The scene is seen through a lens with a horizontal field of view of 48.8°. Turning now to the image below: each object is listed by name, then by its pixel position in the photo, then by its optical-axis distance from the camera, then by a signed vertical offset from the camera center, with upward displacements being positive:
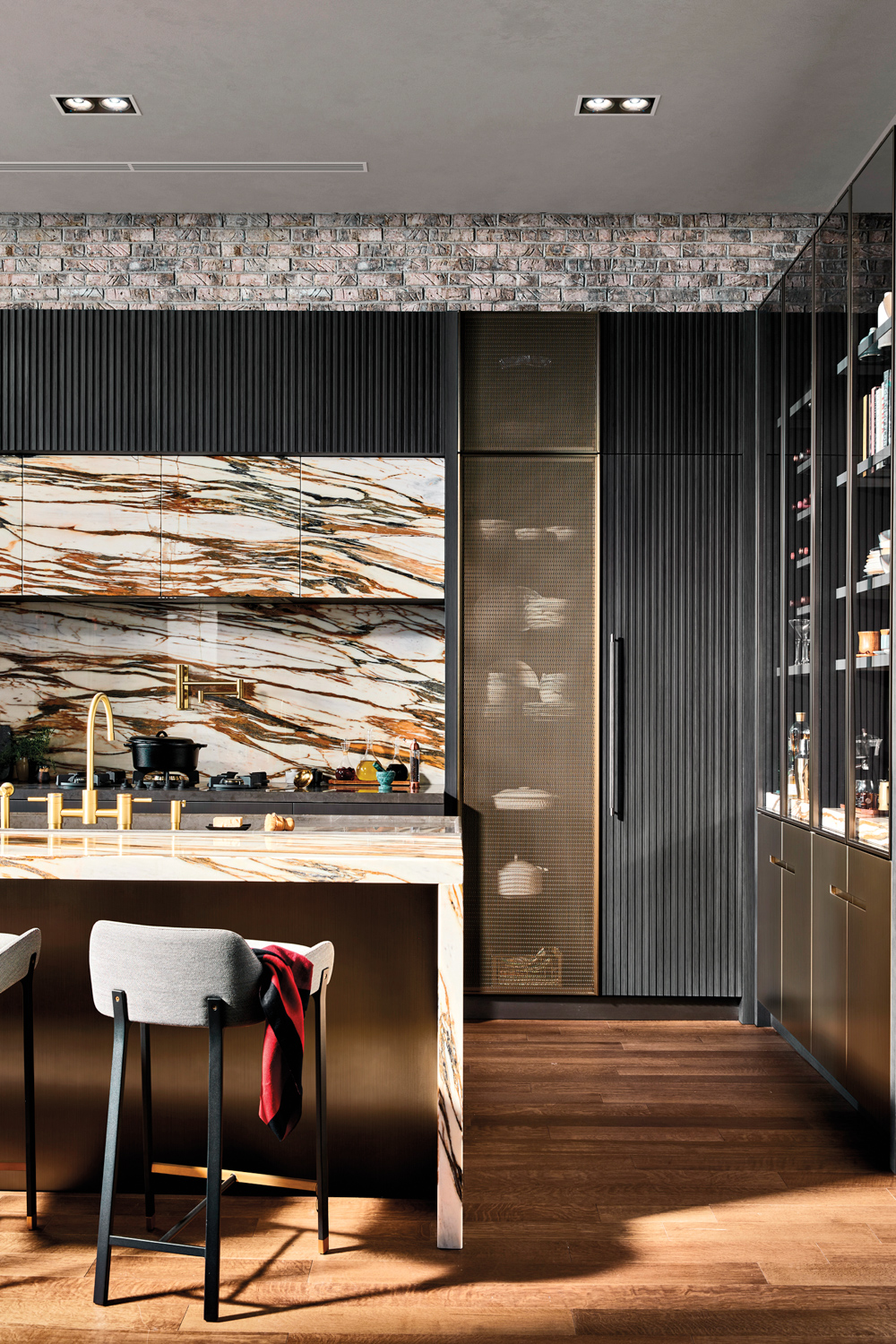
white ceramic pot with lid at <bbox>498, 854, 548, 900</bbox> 4.02 -0.74
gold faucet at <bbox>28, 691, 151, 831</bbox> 2.78 -0.32
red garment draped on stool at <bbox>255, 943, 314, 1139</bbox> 2.03 -0.72
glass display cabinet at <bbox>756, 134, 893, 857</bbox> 2.80 +0.58
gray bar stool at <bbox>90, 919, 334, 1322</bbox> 1.98 -0.61
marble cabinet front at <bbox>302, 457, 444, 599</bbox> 4.15 +0.72
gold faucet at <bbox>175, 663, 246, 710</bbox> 4.31 +0.05
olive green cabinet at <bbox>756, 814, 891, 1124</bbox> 2.72 -0.80
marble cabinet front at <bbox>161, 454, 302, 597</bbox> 4.17 +0.72
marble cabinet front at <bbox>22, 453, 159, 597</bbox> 4.19 +0.72
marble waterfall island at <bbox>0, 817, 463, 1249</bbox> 2.48 -0.76
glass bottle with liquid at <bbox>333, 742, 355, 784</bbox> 4.47 -0.35
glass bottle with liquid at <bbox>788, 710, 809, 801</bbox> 3.44 -0.21
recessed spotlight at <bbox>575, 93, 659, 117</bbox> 3.50 +2.13
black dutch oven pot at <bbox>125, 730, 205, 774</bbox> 4.11 -0.25
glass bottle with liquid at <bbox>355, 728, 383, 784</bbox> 4.41 -0.33
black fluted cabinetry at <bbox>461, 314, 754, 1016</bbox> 4.02 +0.18
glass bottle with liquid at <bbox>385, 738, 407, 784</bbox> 4.36 -0.31
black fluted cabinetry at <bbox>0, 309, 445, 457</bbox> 4.15 +1.33
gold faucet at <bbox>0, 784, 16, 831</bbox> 2.72 -0.30
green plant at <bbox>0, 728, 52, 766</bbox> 4.42 -0.24
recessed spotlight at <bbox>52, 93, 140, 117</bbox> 3.54 +2.15
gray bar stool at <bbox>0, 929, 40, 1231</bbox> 2.22 -0.65
